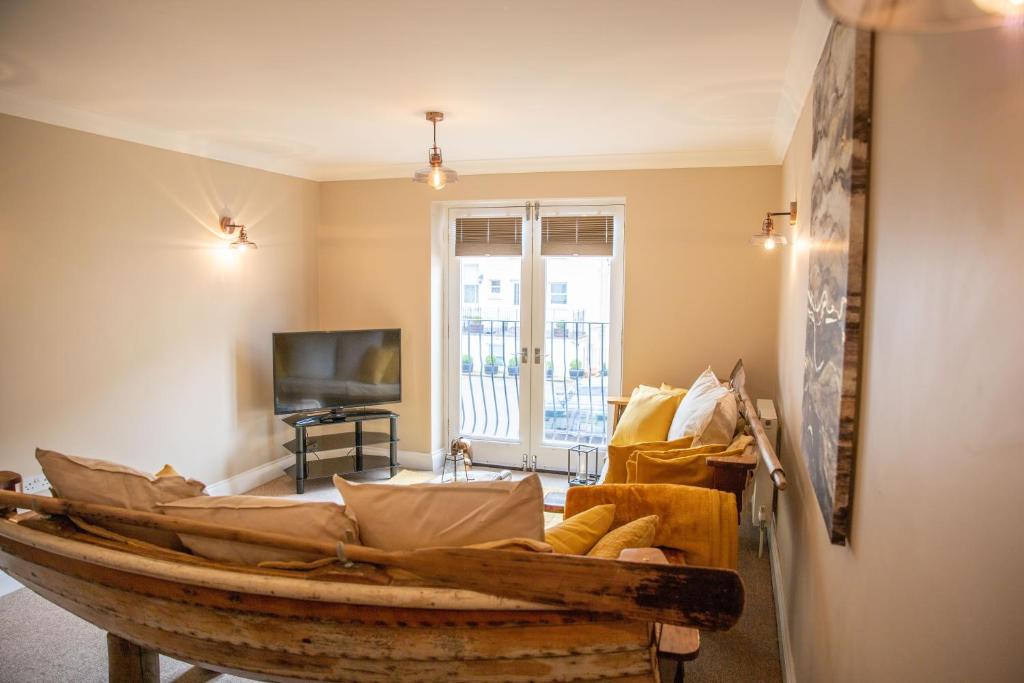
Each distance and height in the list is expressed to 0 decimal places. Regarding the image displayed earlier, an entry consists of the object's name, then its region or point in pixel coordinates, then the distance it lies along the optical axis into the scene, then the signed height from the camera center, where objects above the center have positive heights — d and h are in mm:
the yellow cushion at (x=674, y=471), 2672 -638
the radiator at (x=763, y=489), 3616 -994
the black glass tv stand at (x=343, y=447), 4891 -1056
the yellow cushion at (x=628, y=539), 1941 -695
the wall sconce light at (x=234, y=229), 4590 +550
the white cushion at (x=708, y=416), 2955 -487
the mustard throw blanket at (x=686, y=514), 2400 -737
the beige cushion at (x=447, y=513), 1568 -494
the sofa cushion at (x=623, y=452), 2959 -632
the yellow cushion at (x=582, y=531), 1902 -659
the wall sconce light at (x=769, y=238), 3570 +429
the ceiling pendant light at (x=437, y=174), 3680 +776
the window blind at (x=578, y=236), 5117 +607
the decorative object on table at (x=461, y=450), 4031 -852
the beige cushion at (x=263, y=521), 1560 -525
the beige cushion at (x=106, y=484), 1787 -488
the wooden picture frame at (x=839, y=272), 1402 +106
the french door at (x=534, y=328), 5184 -125
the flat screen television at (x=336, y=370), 4902 -462
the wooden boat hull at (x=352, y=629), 1325 -674
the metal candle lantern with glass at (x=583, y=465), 4988 -1214
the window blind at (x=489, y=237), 5336 +619
